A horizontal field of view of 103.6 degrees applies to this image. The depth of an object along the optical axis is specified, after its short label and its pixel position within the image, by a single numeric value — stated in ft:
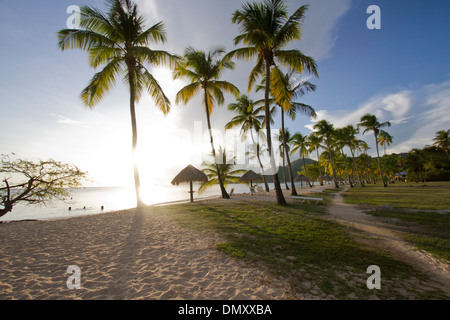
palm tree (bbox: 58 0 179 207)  30.53
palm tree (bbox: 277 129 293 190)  92.13
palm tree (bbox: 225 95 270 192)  64.35
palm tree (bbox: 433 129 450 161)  104.94
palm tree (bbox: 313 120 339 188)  85.49
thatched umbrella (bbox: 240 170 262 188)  64.39
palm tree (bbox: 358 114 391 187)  86.87
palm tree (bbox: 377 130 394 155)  88.16
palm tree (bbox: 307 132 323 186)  95.03
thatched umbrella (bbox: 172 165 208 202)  45.32
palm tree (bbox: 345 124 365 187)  94.38
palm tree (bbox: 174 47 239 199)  45.14
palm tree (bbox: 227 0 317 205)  30.66
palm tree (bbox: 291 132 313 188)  110.42
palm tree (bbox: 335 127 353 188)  90.89
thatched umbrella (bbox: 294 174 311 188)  94.74
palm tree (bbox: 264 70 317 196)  48.01
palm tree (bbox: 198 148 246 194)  61.43
